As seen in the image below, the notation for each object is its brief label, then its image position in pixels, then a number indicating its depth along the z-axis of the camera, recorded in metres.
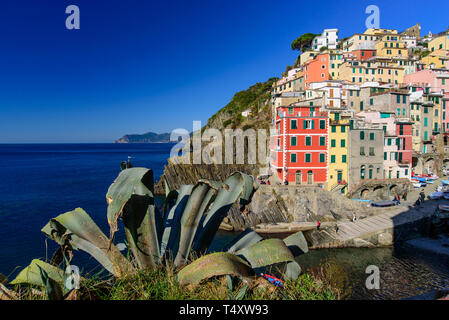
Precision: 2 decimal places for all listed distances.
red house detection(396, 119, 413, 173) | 32.94
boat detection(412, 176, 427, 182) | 34.63
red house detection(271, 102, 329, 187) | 30.75
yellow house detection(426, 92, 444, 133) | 44.47
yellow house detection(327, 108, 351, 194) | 30.91
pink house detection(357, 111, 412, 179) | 32.44
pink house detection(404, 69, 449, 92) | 47.78
